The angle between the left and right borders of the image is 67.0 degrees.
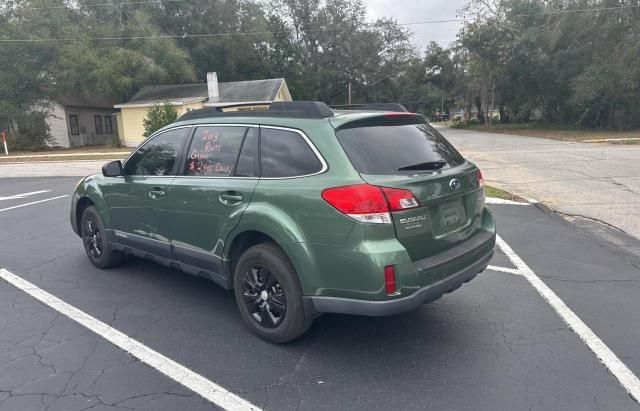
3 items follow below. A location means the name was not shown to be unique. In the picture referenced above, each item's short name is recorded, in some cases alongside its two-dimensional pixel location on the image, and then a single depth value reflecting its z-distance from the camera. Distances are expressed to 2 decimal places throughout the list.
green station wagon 3.17
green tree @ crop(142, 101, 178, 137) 25.47
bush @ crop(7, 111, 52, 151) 31.59
